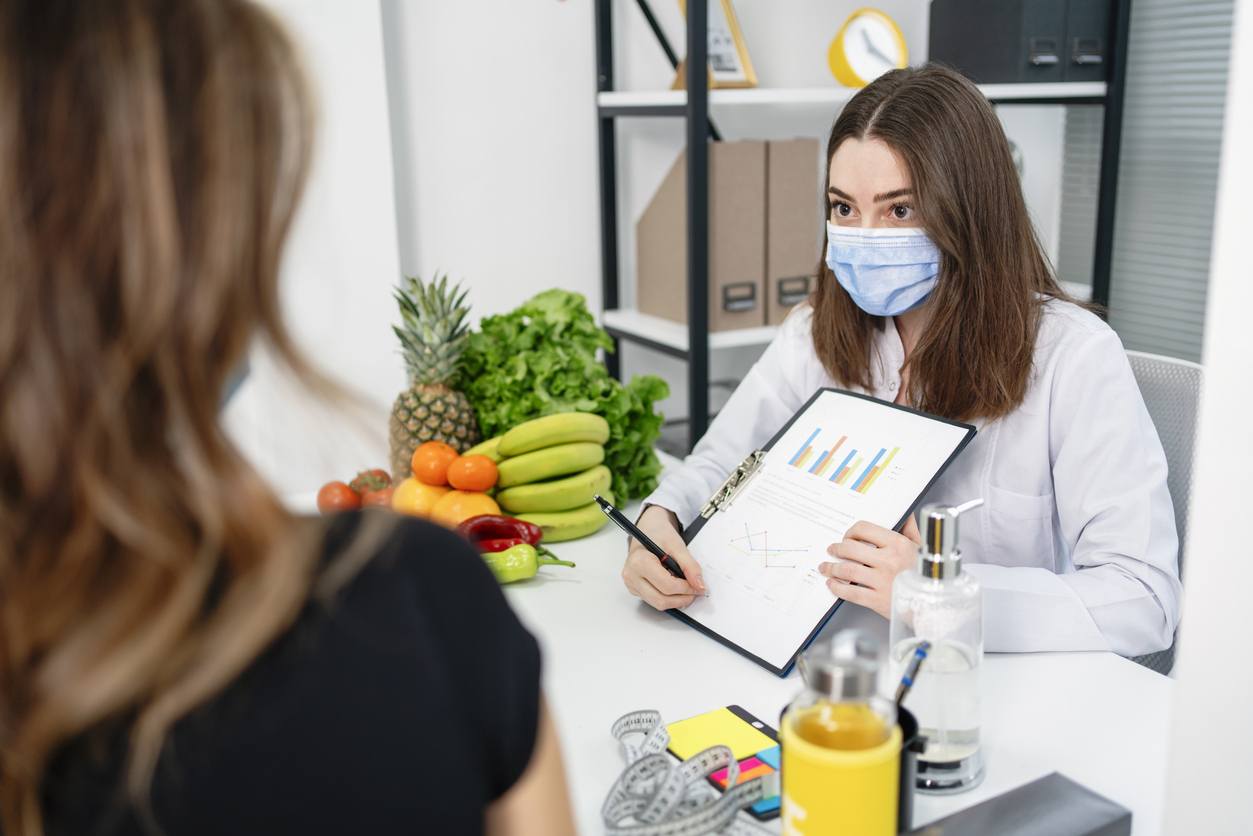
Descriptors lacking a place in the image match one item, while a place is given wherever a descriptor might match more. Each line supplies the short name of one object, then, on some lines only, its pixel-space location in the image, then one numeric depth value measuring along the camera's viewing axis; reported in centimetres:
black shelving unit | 235
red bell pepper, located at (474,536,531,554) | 145
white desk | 95
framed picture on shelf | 253
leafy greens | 169
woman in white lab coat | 129
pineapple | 169
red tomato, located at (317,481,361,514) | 156
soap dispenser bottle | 88
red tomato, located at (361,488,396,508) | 158
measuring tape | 81
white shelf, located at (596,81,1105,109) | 242
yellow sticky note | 98
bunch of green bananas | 158
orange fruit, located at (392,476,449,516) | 158
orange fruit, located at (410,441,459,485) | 159
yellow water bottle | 71
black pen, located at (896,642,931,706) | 80
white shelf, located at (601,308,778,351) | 254
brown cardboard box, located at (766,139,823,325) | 254
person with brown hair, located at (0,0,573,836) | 47
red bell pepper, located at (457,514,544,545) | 149
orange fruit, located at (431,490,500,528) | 153
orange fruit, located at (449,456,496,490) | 156
